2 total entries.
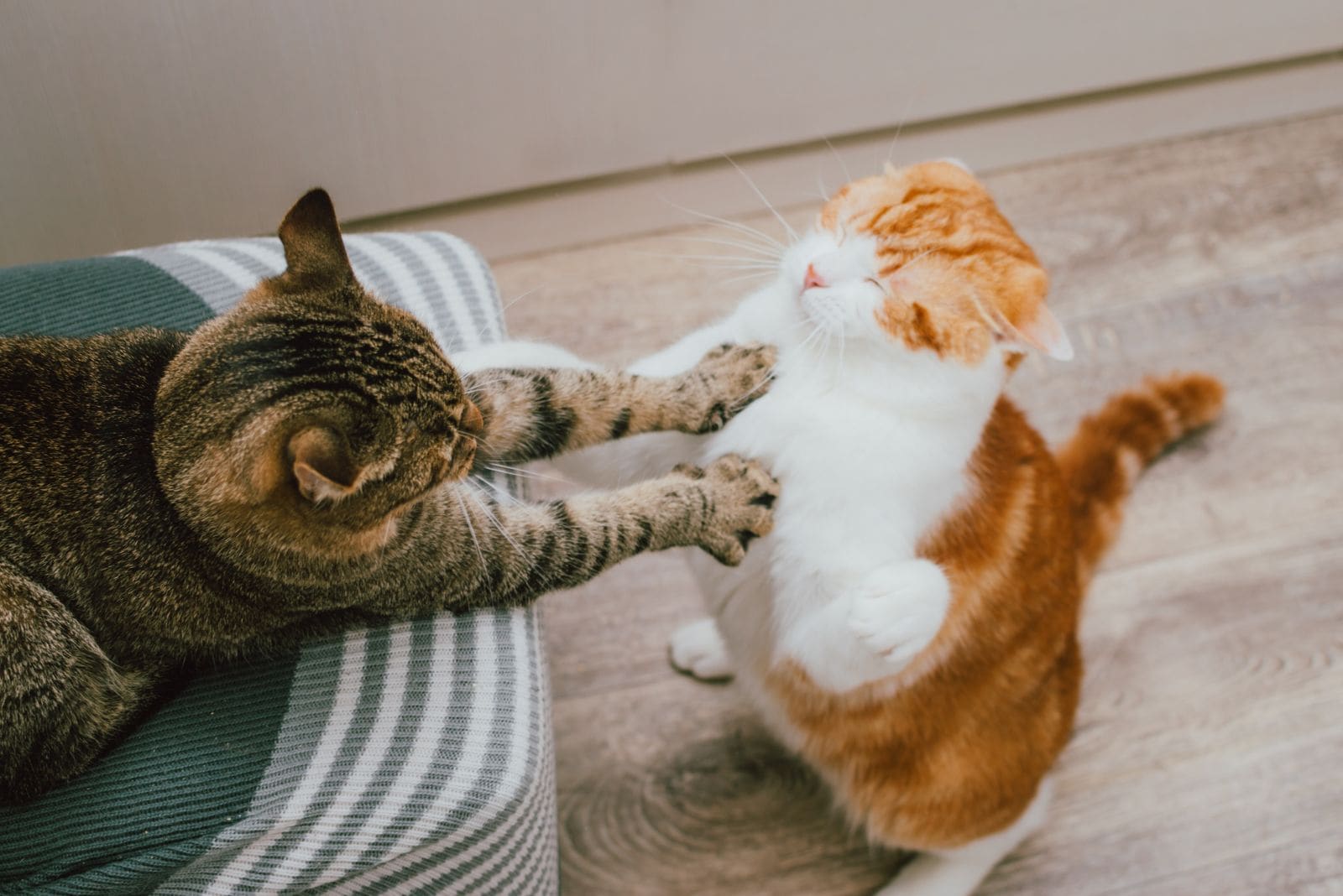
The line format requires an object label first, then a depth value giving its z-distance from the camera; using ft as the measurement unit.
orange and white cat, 1.90
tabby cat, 1.75
